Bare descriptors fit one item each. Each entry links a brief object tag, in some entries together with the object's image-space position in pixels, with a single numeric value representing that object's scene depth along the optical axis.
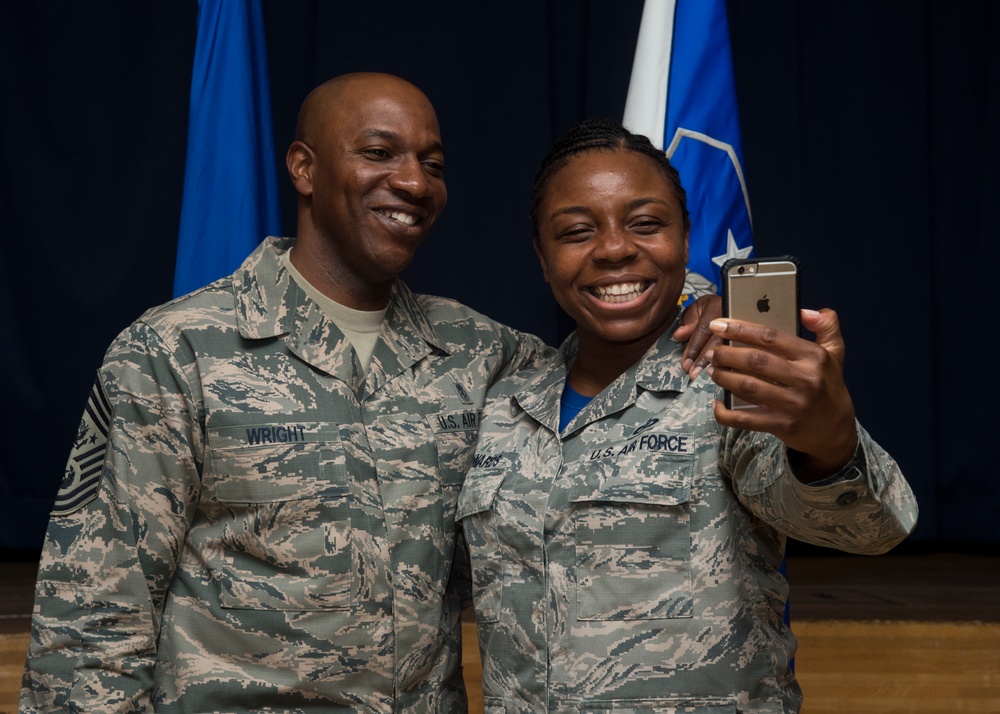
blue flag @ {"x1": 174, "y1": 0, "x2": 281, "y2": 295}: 2.19
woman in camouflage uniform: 1.13
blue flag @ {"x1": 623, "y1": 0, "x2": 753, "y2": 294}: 2.13
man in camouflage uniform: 1.38
